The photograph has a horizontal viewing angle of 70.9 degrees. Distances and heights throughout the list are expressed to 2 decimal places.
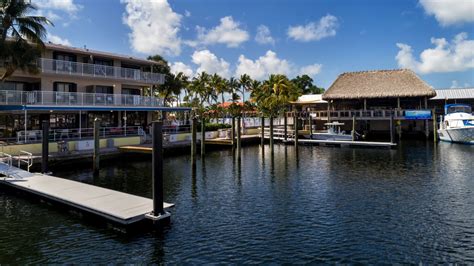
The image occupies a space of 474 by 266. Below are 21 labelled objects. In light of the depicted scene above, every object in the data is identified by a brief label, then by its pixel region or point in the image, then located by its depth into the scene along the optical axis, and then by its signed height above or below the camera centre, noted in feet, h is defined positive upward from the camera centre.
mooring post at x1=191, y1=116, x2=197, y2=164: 84.20 -0.74
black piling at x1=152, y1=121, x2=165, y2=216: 39.75 -4.10
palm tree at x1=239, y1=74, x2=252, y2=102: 249.14 +40.16
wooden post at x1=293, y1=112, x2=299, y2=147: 113.68 +0.72
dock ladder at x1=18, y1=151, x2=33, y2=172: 67.97 -4.77
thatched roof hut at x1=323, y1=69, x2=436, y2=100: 149.59 +22.89
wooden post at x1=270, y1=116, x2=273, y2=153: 114.15 +1.01
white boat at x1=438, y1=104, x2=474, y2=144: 127.03 +3.09
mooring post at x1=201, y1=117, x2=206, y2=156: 100.31 -2.13
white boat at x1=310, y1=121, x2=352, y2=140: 134.00 -0.56
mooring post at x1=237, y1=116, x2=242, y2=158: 95.71 -1.11
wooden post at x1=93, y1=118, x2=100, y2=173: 73.61 -2.22
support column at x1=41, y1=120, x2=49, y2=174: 65.72 -2.05
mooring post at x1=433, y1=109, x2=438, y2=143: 133.69 +1.92
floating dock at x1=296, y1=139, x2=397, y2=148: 118.52 -3.56
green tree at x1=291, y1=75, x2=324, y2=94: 312.09 +47.48
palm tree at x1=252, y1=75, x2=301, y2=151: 192.03 +23.34
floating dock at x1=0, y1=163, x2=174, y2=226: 40.06 -8.64
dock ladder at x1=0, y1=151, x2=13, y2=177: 61.41 -5.42
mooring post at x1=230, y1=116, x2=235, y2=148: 111.32 -1.10
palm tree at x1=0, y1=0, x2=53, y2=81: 81.92 +25.98
